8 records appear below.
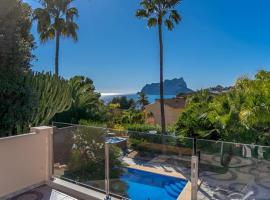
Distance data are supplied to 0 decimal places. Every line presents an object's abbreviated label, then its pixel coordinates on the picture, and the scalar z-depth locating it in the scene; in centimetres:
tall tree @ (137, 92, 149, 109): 3585
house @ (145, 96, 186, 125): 2124
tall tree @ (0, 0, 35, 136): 450
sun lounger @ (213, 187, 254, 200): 307
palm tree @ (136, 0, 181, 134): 1432
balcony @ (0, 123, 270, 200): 314
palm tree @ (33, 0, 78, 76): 1317
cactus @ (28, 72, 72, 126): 696
